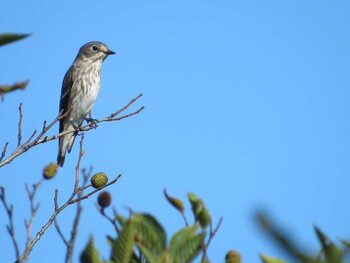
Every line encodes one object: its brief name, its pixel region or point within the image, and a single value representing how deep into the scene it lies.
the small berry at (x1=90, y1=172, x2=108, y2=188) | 8.52
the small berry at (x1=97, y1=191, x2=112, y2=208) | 5.79
